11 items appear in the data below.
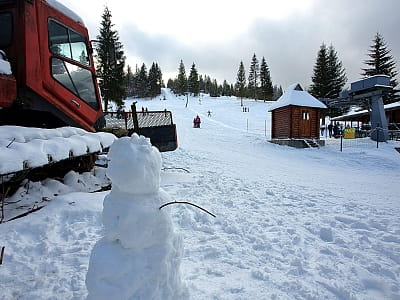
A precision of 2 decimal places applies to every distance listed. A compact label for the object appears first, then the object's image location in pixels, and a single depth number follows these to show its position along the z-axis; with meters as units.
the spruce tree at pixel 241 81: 72.62
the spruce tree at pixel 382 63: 33.50
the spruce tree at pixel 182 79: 83.62
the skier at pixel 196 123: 29.55
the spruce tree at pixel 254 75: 78.88
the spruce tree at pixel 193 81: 78.83
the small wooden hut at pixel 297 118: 19.79
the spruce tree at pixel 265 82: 67.94
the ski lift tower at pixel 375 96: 17.89
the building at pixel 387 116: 26.65
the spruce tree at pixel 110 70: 24.50
